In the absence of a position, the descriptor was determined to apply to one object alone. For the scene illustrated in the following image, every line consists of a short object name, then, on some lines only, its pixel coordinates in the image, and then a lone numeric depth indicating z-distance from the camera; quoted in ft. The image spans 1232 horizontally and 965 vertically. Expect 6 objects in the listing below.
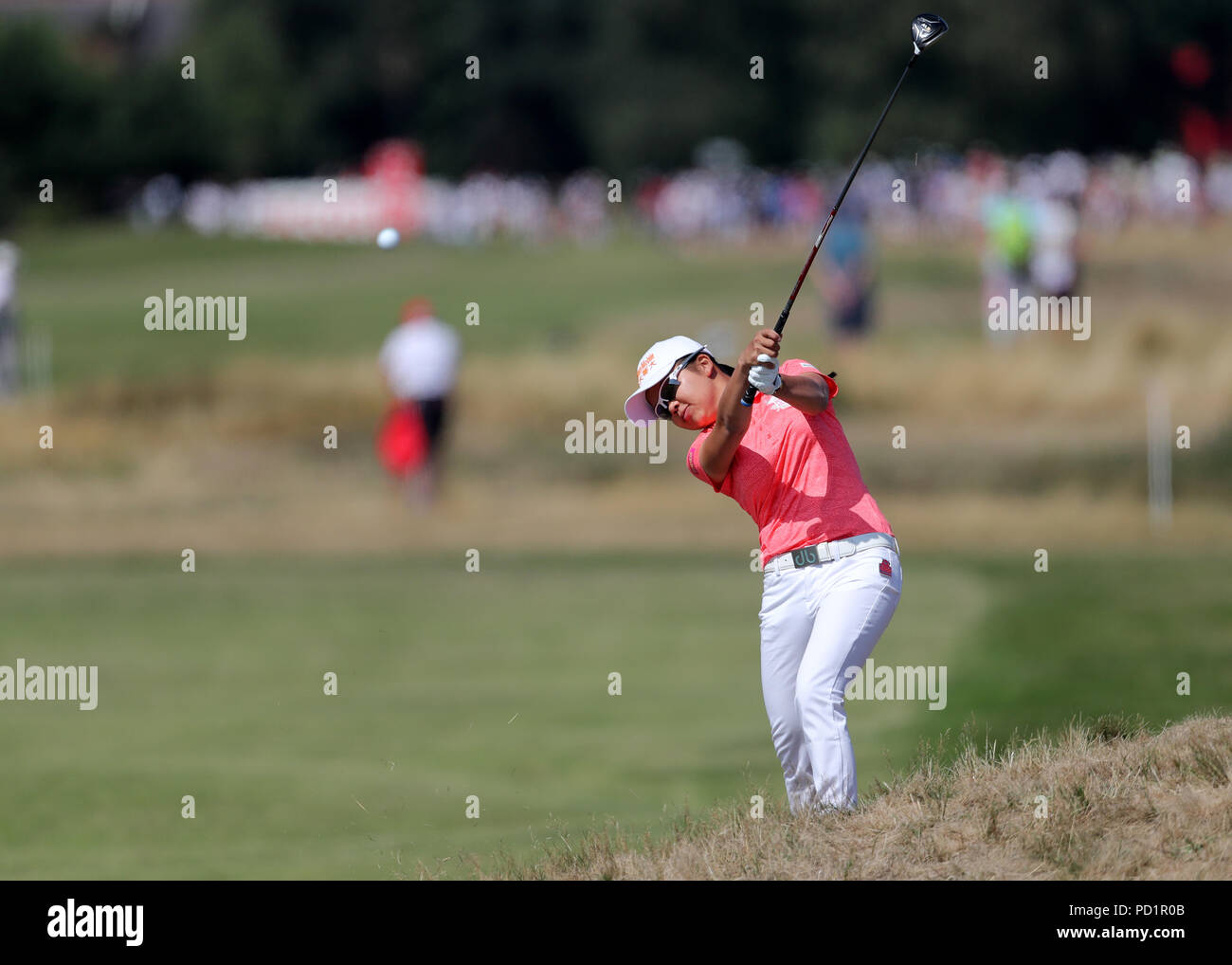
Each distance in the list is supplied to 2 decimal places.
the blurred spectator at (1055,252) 104.73
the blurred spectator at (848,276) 110.01
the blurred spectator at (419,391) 83.82
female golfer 25.79
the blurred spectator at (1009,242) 105.91
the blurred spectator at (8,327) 108.99
